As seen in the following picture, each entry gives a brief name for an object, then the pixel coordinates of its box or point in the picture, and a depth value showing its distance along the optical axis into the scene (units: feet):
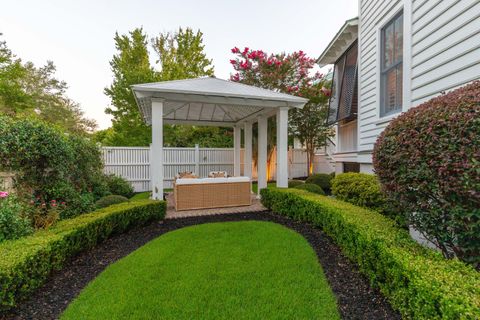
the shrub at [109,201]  19.11
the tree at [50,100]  63.52
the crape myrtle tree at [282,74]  34.43
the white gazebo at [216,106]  20.35
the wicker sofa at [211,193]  21.16
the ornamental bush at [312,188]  25.60
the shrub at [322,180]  32.81
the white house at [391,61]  10.69
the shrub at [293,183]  30.36
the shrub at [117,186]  26.63
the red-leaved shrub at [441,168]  6.08
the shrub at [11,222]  9.87
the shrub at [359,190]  15.12
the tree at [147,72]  46.29
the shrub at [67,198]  15.11
